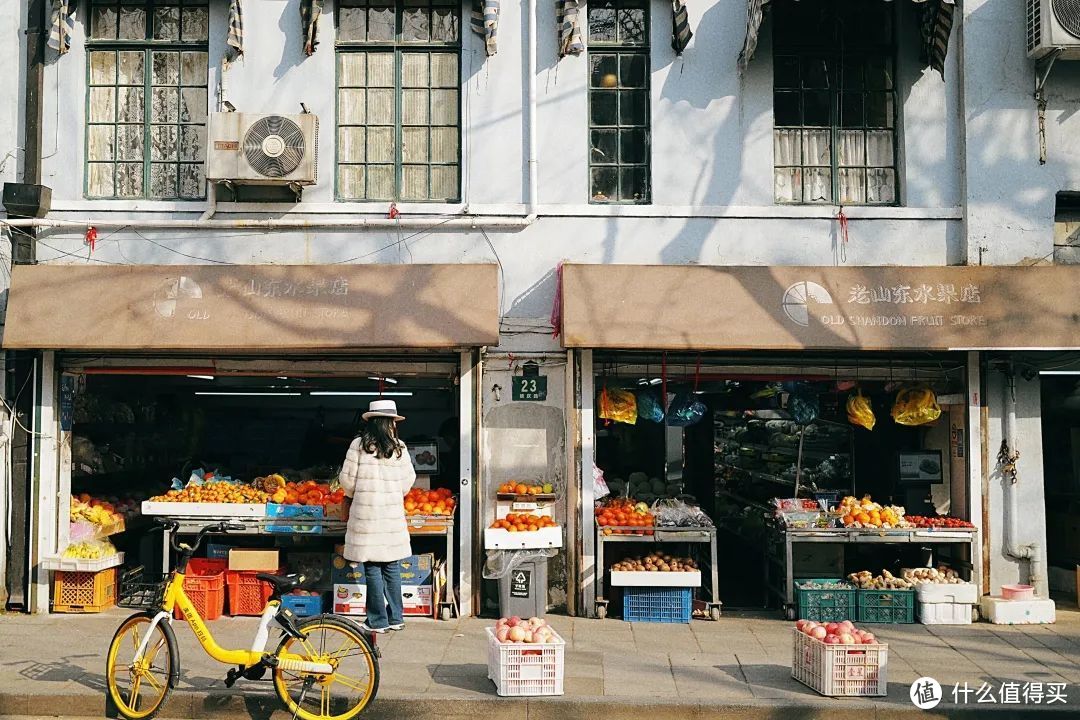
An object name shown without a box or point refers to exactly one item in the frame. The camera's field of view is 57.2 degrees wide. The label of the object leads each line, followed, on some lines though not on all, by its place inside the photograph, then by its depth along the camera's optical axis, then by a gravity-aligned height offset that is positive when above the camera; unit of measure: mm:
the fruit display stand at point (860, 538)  10555 -1488
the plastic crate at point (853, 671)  7652 -2102
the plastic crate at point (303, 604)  10586 -2171
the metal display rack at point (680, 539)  10516 -1484
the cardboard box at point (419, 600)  10492 -2120
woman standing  8539 -903
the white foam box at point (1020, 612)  10375 -2236
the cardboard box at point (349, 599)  10562 -2121
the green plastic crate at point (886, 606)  10500 -2199
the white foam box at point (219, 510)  10602 -1172
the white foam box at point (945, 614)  10438 -2277
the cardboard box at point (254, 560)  10578 -1702
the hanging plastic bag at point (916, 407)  10953 -94
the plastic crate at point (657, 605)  10492 -2176
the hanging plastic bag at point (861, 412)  11164 -150
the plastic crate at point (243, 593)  10672 -2075
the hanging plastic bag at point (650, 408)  11164 -98
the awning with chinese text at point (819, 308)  10195 +945
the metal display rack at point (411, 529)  10438 -1363
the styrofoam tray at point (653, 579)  10352 -1881
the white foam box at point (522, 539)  10180 -1439
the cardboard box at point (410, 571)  10539 -1820
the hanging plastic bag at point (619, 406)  11083 -74
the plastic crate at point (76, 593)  10664 -2065
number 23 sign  10828 +127
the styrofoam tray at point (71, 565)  10516 -1740
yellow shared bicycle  7133 -1886
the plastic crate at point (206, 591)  10500 -2026
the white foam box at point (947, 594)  10453 -2060
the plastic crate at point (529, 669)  7590 -2072
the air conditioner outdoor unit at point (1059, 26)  10344 +3898
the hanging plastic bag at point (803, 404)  11531 -60
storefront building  10438 +2172
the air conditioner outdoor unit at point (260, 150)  10477 +2652
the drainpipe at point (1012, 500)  10719 -1110
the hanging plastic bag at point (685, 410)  11164 -122
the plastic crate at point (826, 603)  10477 -2166
